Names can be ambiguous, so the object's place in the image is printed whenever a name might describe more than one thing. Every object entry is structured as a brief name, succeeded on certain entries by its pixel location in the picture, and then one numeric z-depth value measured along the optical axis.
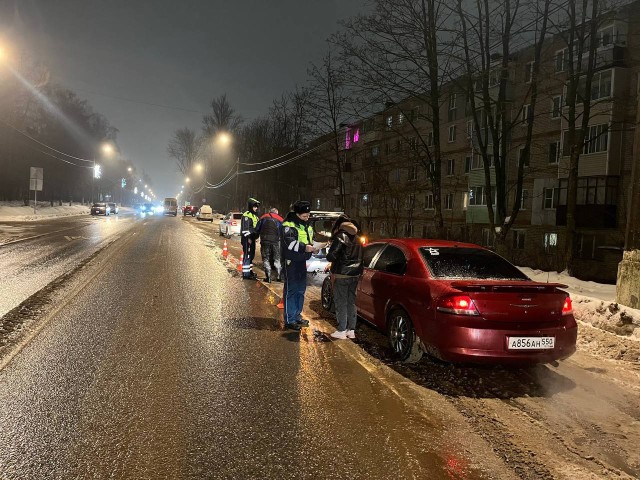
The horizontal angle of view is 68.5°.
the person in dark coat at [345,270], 6.14
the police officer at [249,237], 11.53
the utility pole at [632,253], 7.50
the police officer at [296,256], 6.50
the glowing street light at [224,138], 43.38
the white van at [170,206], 68.56
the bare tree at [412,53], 16.98
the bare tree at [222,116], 68.00
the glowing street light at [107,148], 68.03
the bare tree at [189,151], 87.50
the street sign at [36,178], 38.71
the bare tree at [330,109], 32.66
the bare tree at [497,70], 16.28
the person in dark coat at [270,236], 10.55
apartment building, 24.28
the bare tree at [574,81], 15.26
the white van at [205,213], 53.31
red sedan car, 4.56
